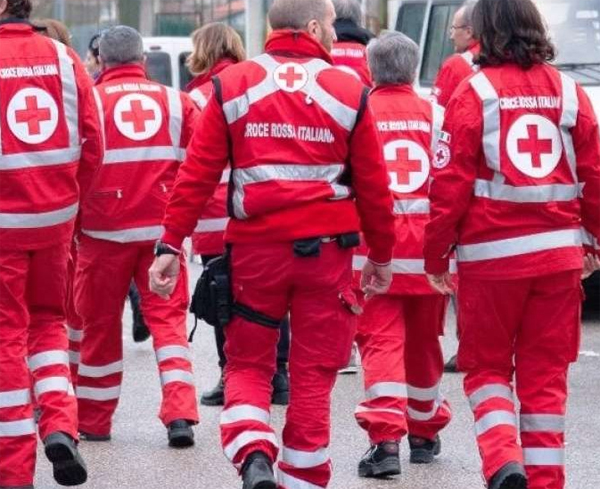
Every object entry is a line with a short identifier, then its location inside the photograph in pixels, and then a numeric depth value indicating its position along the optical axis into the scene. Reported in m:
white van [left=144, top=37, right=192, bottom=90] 32.69
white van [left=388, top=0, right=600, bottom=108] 14.70
